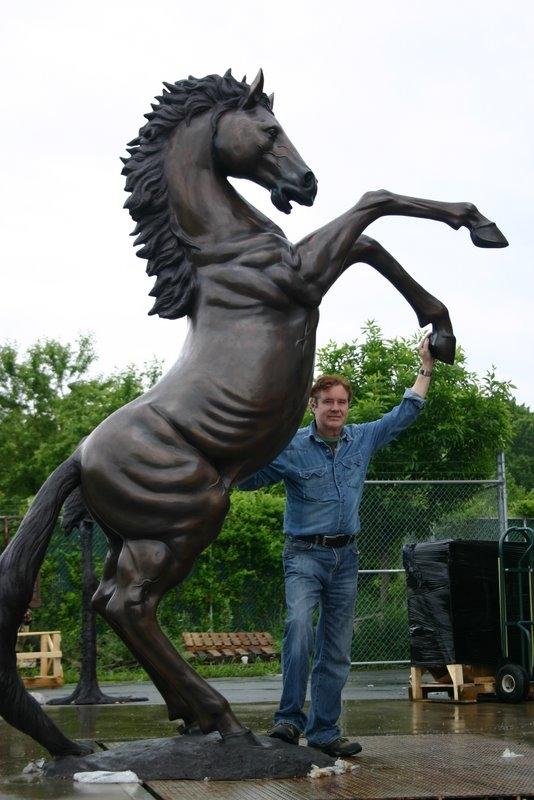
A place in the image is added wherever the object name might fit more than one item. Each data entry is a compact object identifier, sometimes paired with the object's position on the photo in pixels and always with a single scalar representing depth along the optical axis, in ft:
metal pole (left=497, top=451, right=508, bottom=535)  39.06
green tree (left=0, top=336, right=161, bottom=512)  98.07
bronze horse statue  12.94
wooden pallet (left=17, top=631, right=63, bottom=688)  38.01
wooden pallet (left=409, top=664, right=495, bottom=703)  26.71
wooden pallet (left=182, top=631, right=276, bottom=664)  42.65
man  15.14
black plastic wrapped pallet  27.53
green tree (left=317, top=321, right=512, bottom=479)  47.14
